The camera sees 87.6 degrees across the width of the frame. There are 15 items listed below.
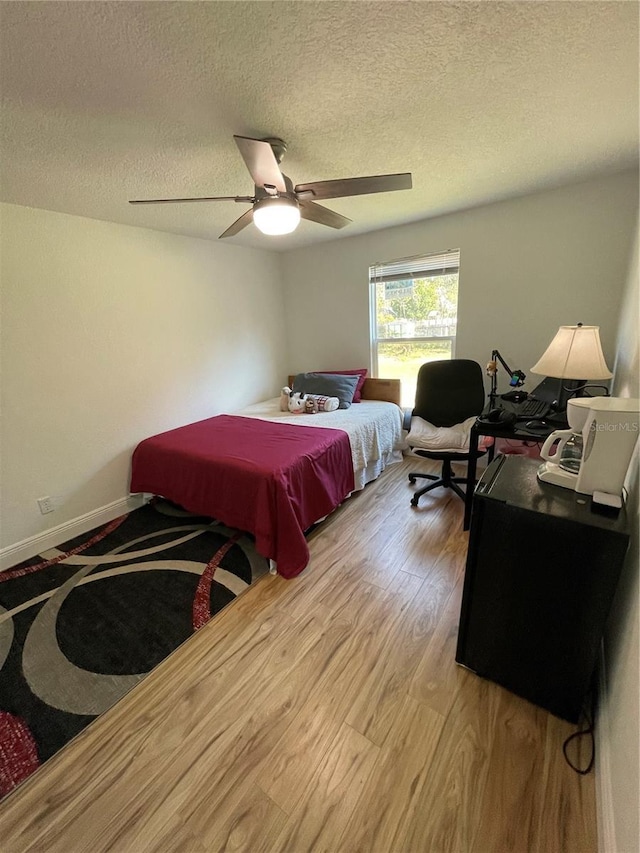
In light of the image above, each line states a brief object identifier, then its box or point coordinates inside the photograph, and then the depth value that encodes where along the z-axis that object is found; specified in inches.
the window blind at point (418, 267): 117.1
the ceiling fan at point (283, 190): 58.0
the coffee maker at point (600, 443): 42.8
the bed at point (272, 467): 78.1
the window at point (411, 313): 121.4
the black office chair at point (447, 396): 103.6
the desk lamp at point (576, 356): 64.0
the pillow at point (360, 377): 139.0
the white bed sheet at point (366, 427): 108.5
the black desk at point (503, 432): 69.7
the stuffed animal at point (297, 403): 128.0
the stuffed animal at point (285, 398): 132.6
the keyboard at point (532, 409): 78.6
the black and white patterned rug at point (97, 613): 52.1
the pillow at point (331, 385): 131.3
